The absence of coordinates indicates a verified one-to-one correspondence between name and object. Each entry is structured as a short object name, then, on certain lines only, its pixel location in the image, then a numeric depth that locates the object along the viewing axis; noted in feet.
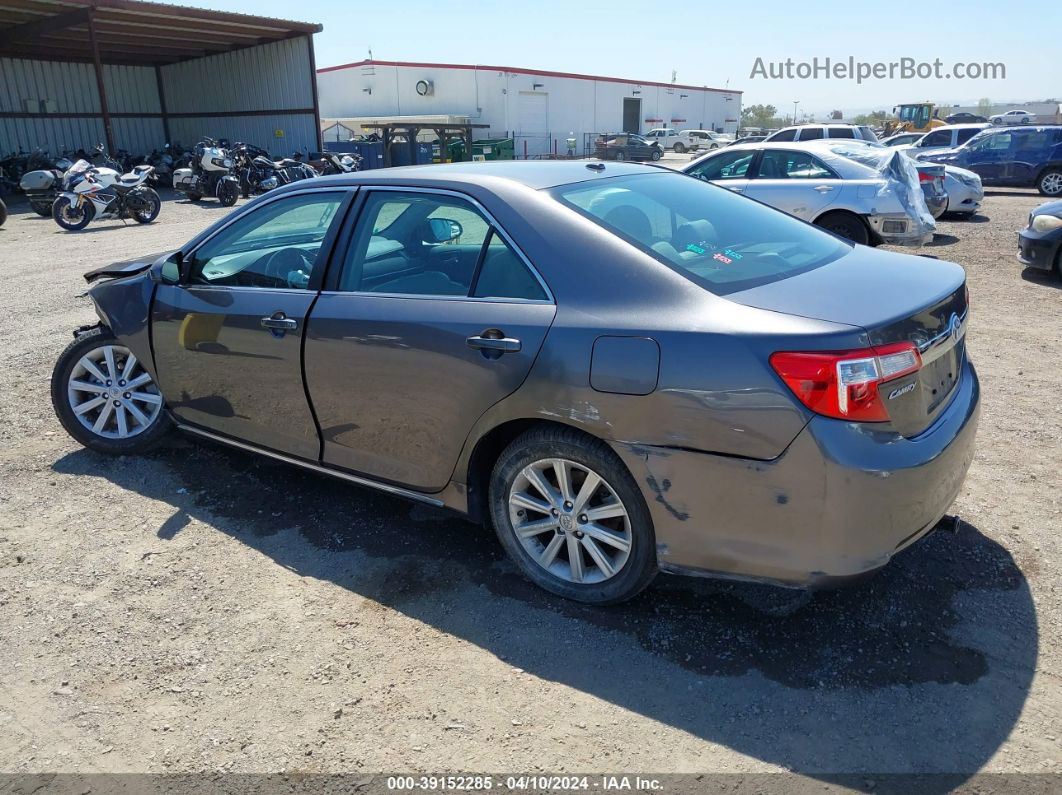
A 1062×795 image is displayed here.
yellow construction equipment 134.10
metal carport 80.84
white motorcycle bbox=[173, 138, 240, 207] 65.36
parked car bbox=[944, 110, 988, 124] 141.66
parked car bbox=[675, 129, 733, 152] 172.14
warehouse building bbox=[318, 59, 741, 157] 161.58
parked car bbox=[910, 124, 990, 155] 74.79
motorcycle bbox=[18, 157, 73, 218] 58.90
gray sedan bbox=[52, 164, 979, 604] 8.22
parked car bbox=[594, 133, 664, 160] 136.05
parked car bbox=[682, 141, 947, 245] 30.45
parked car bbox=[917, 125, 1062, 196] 64.18
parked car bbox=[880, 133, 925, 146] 89.73
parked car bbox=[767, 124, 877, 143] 69.97
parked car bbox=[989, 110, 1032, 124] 127.14
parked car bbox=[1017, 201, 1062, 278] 28.94
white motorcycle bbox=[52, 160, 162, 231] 51.65
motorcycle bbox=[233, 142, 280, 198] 68.90
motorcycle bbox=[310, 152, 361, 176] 80.38
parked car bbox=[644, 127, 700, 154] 172.96
